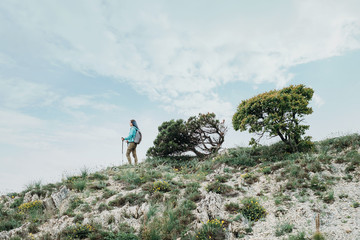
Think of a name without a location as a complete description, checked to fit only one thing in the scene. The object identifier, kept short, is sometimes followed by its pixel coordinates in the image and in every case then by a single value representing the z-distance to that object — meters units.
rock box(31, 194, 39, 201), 11.93
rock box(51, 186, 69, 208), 10.85
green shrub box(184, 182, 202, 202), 10.30
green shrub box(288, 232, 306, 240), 6.96
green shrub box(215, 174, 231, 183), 12.55
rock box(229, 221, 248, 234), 7.98
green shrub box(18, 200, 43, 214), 10.67
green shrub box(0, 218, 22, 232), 9.46
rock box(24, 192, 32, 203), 11.90
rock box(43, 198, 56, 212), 10.58
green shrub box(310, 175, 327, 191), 10.07
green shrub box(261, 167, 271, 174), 12.61
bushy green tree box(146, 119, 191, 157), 19.19
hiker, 17.67
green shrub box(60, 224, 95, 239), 8.12
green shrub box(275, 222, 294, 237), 7.55
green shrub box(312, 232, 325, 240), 6.67
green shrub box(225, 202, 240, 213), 9.26
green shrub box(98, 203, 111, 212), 9.95
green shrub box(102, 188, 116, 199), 11.16
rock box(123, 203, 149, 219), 9.33
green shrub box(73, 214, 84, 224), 9.22
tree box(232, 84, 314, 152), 14.87
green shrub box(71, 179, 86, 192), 12.18
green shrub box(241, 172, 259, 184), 11.99
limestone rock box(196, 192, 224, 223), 8.82
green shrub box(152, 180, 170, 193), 11.24
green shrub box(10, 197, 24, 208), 11.66
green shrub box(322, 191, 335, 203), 9.14
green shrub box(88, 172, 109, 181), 13.91
